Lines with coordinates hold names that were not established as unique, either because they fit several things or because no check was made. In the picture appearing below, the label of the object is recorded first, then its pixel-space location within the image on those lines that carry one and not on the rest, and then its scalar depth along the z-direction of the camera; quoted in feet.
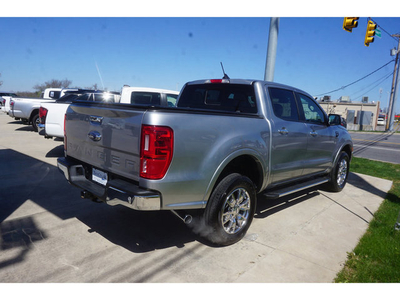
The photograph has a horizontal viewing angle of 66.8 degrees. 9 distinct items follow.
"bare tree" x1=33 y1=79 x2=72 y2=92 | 171.07
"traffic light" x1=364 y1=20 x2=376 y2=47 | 46.16
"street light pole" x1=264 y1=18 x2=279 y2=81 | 23.02
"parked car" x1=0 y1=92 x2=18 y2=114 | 53.98
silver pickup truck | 9.27
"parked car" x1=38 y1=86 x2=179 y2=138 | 27.14
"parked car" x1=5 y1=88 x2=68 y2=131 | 41.10
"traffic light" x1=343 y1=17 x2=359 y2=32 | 38.29
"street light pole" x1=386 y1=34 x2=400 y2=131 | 99.81
